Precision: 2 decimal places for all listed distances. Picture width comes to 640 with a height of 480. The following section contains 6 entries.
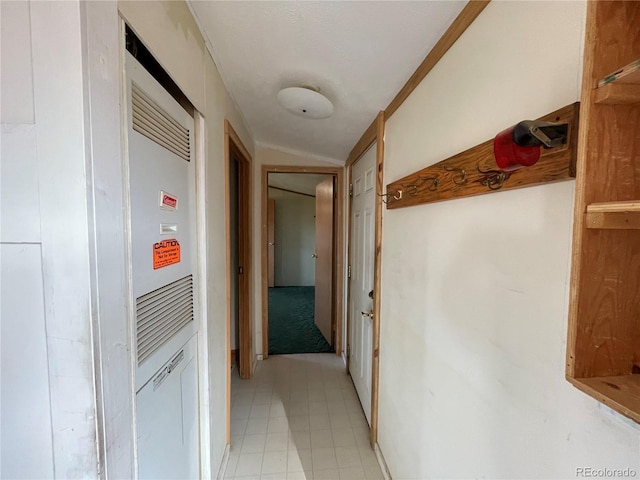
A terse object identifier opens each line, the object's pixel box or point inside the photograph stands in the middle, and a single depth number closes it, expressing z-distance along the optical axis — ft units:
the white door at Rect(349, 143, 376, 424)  6.21
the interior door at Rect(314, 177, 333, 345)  10.11
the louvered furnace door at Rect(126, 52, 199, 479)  2.51
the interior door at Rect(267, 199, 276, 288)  19.75
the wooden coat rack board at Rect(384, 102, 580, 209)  1.67
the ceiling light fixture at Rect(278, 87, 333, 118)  4.79
